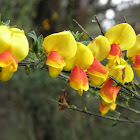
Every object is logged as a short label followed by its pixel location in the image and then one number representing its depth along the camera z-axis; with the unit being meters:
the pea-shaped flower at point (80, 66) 0.17
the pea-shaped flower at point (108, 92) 0.19
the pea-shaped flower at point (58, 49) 0.16
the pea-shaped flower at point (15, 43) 0.15
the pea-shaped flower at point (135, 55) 0.19
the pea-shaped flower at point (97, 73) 0.17
